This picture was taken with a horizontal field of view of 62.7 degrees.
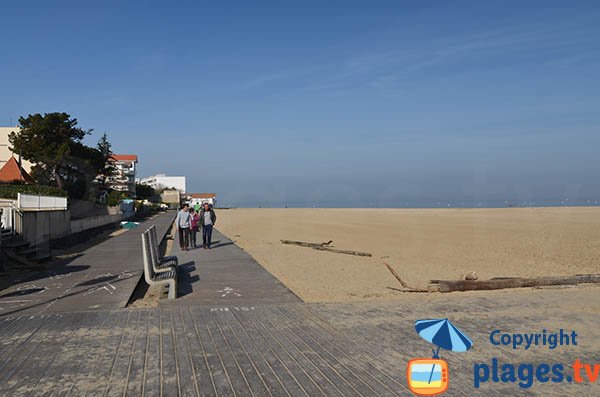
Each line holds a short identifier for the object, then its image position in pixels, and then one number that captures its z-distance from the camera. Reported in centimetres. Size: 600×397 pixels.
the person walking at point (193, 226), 1726
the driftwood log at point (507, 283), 968
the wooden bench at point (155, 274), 832
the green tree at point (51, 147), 4166
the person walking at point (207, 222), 1708
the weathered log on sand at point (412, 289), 960
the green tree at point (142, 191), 10969
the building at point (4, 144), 7514
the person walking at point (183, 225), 1678
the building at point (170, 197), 12760
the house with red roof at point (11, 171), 4838
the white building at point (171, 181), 16225
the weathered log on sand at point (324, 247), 1691
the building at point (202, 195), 16612
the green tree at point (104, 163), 6292
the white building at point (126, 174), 10554
